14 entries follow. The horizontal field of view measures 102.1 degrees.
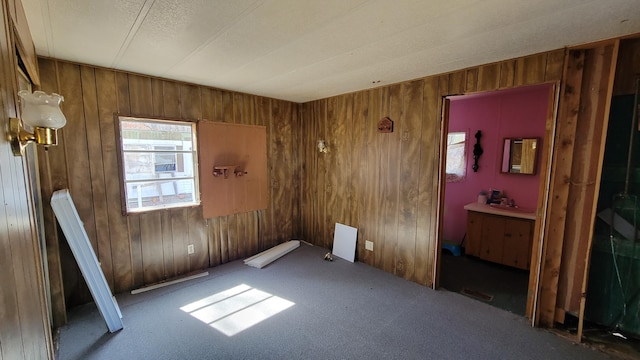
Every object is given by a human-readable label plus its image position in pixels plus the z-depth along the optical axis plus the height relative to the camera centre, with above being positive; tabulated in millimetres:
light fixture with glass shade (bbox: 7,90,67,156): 977 +168
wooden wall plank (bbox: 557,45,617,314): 1991 -73
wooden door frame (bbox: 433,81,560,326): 2156 -348
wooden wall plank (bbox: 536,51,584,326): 2076 -199
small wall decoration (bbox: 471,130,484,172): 3934 +148
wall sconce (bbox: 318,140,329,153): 3937 +183
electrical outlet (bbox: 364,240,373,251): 3514 -1169
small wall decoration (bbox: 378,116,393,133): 3162 +430
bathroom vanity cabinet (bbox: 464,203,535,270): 3232 -963
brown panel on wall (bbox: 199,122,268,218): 3262 -121
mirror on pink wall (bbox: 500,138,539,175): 3498 +85
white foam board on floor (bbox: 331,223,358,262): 3676 -1205
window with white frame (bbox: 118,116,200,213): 2797 -77
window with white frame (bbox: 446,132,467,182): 4156 +57
